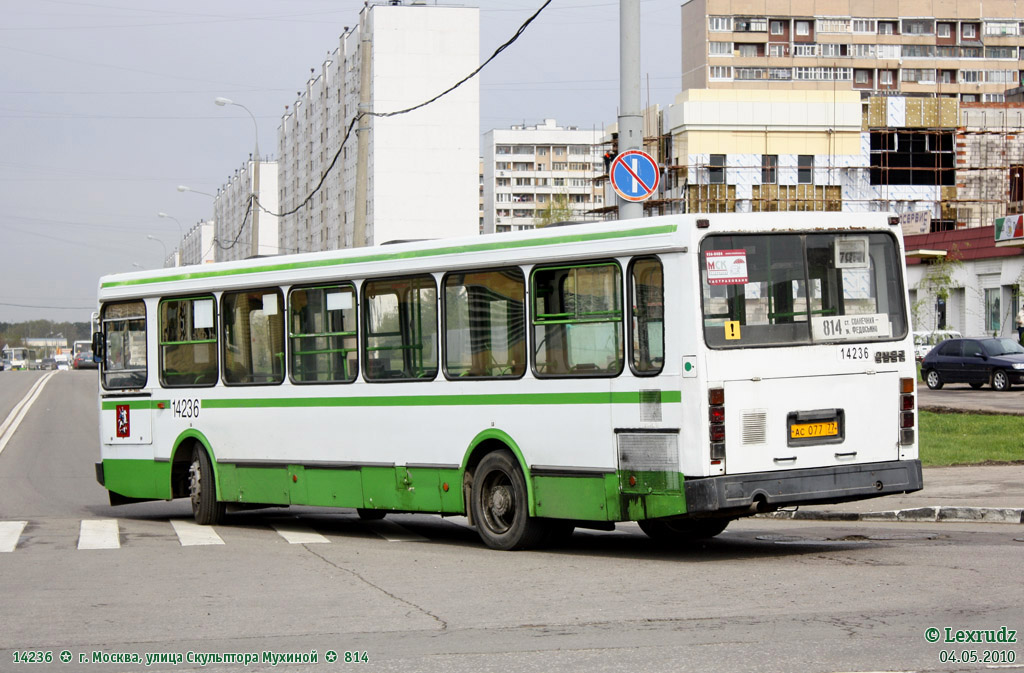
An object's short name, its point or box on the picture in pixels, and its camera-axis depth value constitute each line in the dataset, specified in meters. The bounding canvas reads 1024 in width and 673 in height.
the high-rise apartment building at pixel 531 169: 174.38
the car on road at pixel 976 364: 39.72
